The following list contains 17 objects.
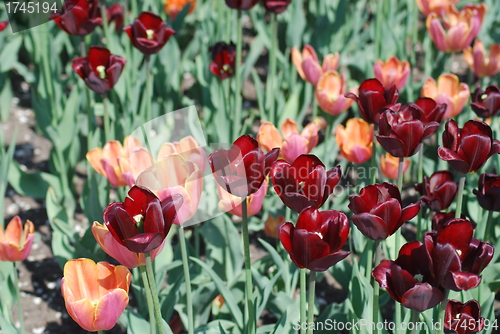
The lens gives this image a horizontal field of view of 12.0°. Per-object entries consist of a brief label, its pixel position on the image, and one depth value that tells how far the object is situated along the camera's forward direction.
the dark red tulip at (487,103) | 2.53
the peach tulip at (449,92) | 2.69
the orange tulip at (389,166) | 2.67
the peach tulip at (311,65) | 2.80
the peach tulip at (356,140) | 2.59
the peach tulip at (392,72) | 2.75
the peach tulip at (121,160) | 2.45
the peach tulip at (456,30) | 2.96
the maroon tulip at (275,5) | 2.81
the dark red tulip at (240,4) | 2.76
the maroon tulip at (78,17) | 2.71
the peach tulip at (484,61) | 2.95
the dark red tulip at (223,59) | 2.87
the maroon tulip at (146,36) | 2.66
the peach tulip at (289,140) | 2.52
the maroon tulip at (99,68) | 2.62
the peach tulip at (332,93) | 2.70
